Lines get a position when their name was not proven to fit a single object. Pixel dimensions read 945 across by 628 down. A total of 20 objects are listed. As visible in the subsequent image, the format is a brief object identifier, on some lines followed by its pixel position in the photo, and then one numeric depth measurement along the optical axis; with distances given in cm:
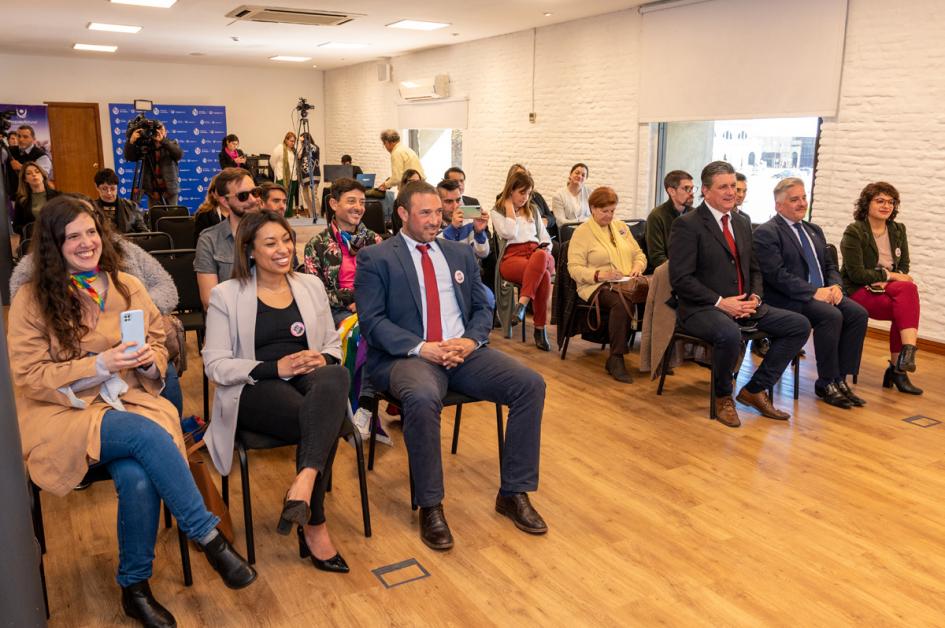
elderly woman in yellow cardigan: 516
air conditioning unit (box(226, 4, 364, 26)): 876
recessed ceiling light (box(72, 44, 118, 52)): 1251
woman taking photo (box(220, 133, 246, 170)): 1158
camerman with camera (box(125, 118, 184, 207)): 852
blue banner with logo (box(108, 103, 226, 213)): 1506
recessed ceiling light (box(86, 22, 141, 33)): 1011
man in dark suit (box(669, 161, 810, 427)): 438
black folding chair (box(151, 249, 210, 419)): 455
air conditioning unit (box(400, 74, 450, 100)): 1190
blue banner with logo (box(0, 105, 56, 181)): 1394
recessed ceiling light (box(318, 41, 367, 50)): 1177
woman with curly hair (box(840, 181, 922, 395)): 491
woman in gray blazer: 276
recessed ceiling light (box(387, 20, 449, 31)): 968
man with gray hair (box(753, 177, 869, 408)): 463
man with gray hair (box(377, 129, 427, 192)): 995
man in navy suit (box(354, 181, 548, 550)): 300
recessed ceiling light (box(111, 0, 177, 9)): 830
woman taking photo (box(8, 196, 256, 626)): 242
